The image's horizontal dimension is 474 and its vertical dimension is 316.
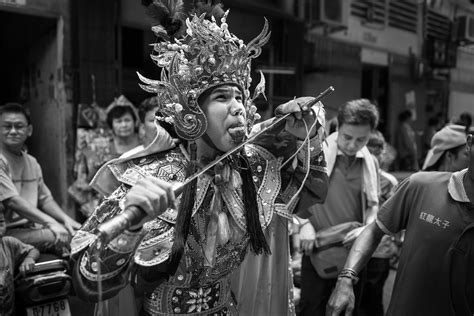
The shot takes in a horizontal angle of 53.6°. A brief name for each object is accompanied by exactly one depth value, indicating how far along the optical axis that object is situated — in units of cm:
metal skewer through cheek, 166
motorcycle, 276
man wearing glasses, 315
